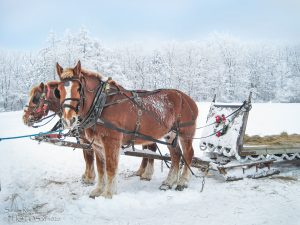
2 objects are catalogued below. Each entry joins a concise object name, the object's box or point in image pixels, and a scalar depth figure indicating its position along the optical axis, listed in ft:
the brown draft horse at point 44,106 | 21.97
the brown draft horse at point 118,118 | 17.04
